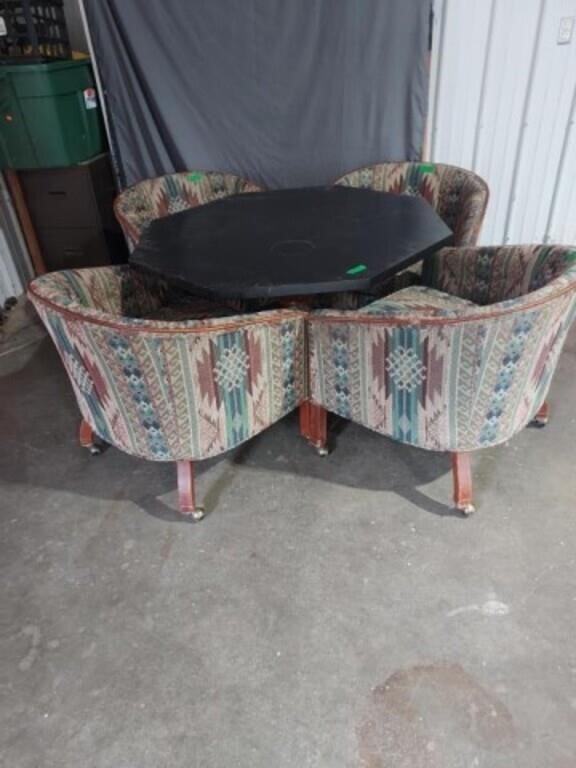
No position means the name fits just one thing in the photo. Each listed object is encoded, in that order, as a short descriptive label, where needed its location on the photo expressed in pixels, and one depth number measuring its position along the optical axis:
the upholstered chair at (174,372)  1.31
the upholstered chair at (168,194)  2.21
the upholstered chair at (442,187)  2.13
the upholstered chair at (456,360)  1.28
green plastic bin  2.36
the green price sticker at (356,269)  1.55
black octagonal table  1.53
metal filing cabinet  2.68
